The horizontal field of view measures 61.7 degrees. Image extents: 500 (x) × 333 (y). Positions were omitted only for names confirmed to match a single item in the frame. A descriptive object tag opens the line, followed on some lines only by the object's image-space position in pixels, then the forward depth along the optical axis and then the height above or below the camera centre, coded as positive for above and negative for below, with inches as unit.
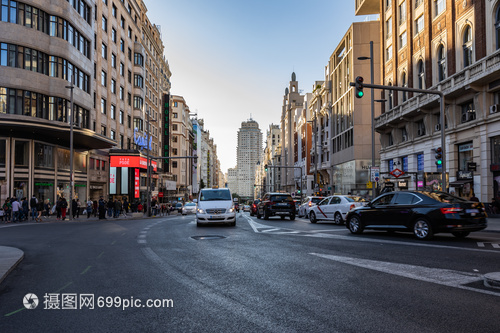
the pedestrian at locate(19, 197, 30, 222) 1119.4 -78.8
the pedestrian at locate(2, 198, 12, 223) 1093.8 -76.7
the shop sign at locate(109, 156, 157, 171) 1961.1 +89.9
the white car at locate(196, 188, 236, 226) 748.0 -57.7
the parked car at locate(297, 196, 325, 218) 1034.2 -65.9
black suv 1016.9 -63.5
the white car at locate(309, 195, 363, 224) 780.6 -57.5
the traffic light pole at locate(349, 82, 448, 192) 713.3 +154.0
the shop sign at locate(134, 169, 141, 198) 2123.5 -15.4
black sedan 459.2 -41.2
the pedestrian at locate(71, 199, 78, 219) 1334.3 -84.9
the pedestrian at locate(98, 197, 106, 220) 1341.0 -92.4
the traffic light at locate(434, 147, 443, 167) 791.3 +41.2
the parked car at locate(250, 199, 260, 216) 1411.2 -102.7
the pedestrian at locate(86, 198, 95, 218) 1384.1 -92.0
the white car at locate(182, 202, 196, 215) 1911.9 -132.3
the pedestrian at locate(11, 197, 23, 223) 1067.3 -73.7
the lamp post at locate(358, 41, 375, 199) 1101.7 +78.8
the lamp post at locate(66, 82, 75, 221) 1212.4 +45.8
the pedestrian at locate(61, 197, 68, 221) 1195.9 -76.0
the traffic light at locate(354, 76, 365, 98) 706.8 +157.9
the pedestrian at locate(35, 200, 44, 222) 1122.5 -83.8
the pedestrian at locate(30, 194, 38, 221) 1128.0 -69.2
